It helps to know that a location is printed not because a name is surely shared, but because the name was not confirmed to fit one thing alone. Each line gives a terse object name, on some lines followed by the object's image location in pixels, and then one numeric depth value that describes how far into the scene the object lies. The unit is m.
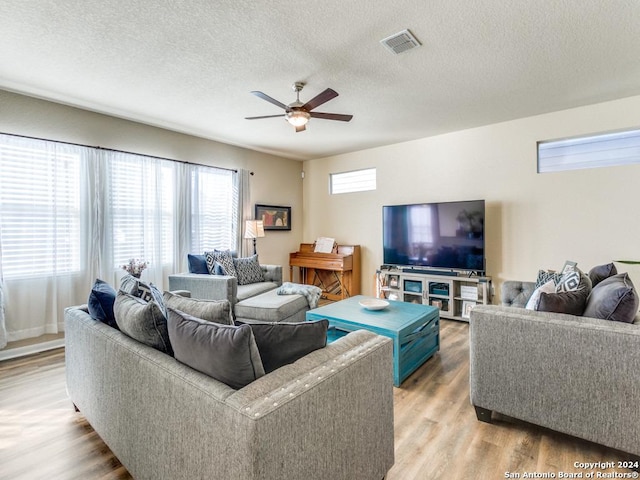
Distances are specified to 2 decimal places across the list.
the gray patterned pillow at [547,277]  2.45
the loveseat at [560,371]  1.54
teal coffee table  2.44
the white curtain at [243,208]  4.99
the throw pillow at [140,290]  1.83
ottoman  3.25
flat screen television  4.02
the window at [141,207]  3.71
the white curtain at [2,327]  2.93
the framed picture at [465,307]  4.07
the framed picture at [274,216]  5.39
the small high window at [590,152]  3.39
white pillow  2.02
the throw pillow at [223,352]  1.09
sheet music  5.50
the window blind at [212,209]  4.48
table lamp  4.78
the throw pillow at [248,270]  4.27
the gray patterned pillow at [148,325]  1.43
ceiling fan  2.53
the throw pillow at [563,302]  1.81
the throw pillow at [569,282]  2.04
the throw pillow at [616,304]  1.65
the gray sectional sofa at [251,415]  0.96
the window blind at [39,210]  3.01
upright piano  5.15
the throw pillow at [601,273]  2.26
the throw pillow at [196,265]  4.04
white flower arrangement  3.46
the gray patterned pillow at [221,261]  4.08
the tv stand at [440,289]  4.04
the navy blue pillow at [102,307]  1.77
